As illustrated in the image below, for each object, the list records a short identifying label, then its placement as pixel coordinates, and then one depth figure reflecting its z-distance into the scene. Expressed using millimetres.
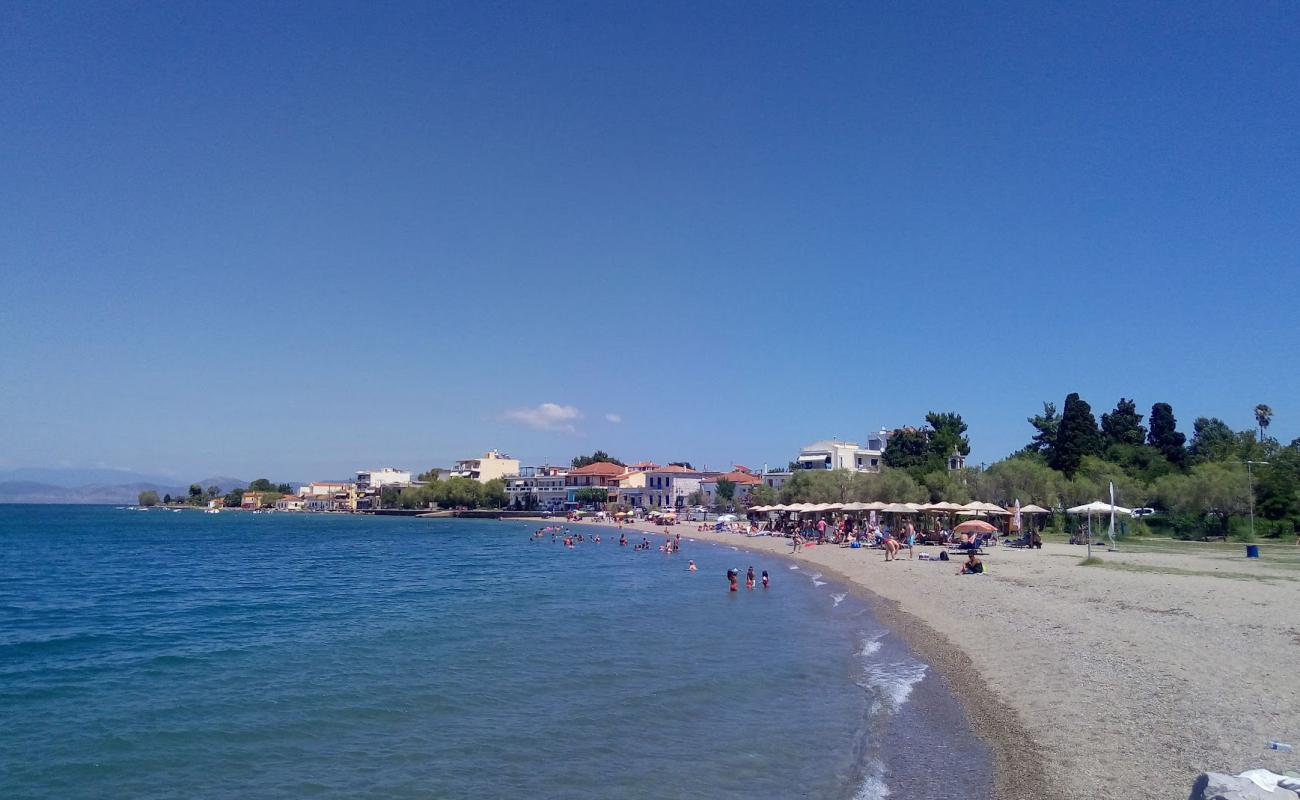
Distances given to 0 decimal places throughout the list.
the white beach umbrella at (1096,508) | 32562
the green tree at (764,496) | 77812
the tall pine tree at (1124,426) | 68625
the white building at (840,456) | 95312
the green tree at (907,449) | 71750
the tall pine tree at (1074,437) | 60875
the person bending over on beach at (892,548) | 35656
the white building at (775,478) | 101938
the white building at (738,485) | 106644
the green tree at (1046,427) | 77812
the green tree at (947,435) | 71688
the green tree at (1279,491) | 37062
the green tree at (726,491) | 104475
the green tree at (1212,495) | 38969
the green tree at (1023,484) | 48844
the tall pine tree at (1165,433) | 70125
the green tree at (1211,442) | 60744
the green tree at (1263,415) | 86188
